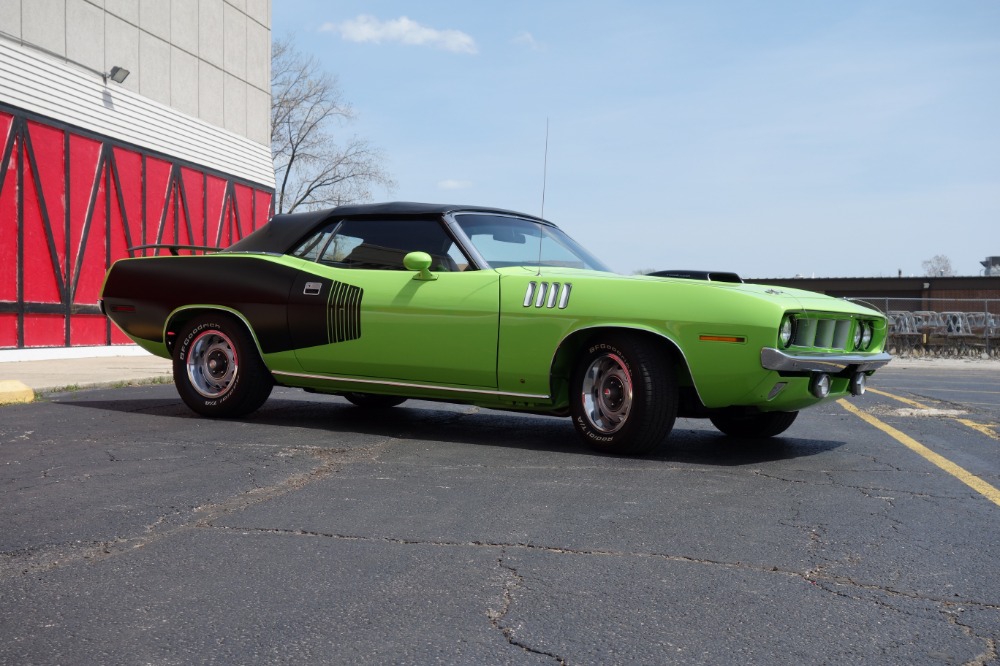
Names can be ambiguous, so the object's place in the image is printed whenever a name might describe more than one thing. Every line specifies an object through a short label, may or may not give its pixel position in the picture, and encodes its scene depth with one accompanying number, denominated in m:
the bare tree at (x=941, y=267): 91.28
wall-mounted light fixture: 17.67
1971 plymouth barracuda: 5.74
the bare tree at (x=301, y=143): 49.56
